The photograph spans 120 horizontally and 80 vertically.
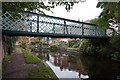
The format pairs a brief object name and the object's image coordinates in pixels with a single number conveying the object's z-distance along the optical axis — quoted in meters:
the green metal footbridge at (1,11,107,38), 4.09
